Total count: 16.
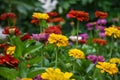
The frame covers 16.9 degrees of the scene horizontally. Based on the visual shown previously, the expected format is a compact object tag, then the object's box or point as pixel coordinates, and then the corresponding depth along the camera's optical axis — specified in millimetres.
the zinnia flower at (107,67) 1208
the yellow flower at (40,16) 1581
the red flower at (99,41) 1788
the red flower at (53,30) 1565
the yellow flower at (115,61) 1454
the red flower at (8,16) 1838
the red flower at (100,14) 1841
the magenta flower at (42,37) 1367
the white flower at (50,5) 4110
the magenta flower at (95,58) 1532
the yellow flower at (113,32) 1489
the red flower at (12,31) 1495
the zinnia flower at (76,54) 1337
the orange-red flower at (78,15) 1570
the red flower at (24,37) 1500
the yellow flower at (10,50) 1347
